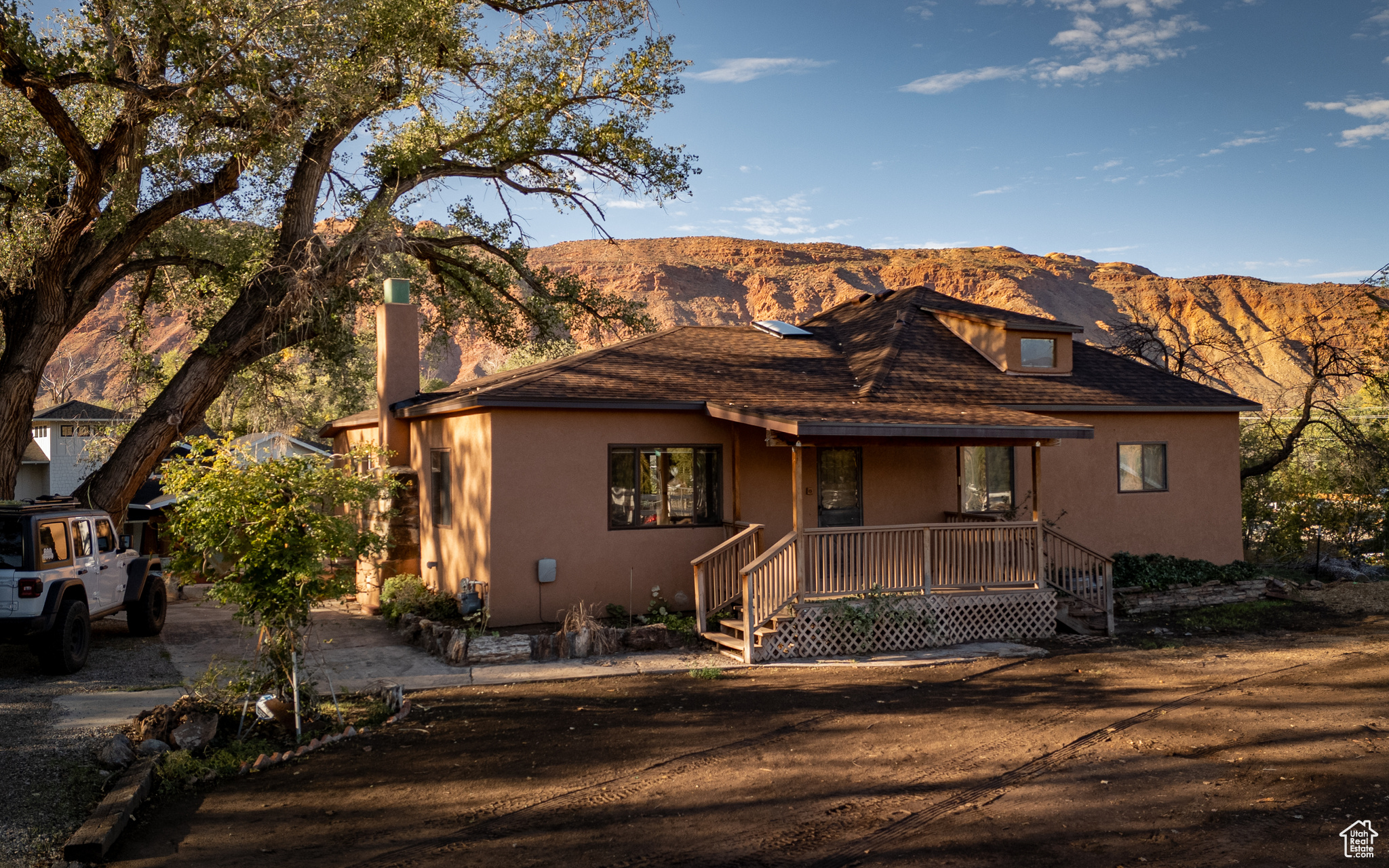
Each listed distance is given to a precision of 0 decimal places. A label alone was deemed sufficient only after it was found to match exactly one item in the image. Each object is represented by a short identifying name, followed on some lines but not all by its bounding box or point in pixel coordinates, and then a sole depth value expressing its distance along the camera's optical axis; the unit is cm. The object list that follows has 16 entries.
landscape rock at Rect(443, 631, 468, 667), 1066
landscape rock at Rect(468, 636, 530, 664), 1070
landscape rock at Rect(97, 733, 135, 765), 664
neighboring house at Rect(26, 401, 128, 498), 3347
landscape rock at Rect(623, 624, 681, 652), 1132
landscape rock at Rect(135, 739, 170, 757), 686
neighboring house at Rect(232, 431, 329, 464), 2557
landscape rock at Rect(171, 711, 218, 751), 707
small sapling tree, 746
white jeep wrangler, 943
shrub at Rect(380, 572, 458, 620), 1267
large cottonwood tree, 1335
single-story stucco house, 1175
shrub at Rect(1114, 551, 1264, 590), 1467
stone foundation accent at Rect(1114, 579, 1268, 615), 1422
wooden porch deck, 1112
